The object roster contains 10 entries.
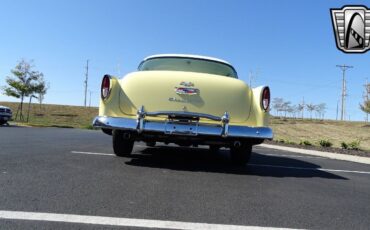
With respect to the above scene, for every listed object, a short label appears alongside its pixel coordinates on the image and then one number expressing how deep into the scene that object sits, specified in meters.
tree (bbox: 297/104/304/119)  125.62
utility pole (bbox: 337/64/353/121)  78.38
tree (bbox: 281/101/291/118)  126.20
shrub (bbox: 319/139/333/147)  14.33
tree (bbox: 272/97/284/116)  125.47
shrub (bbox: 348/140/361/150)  14.14
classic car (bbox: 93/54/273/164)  5.15
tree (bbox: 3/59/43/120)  34.72
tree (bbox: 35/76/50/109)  35.97
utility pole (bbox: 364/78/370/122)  56.56
